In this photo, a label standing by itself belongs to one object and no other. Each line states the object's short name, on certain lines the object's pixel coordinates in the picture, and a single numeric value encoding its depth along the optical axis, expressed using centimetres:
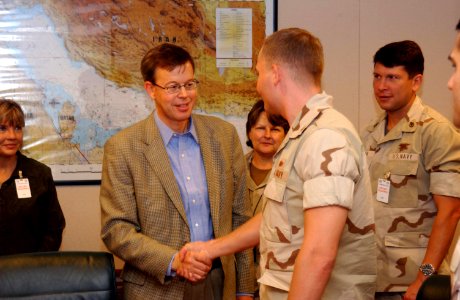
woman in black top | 317
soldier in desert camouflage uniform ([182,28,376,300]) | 178
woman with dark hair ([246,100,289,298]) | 315
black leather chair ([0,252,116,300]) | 221
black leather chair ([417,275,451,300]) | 205
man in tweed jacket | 253
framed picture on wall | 365
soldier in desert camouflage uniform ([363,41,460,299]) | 272
